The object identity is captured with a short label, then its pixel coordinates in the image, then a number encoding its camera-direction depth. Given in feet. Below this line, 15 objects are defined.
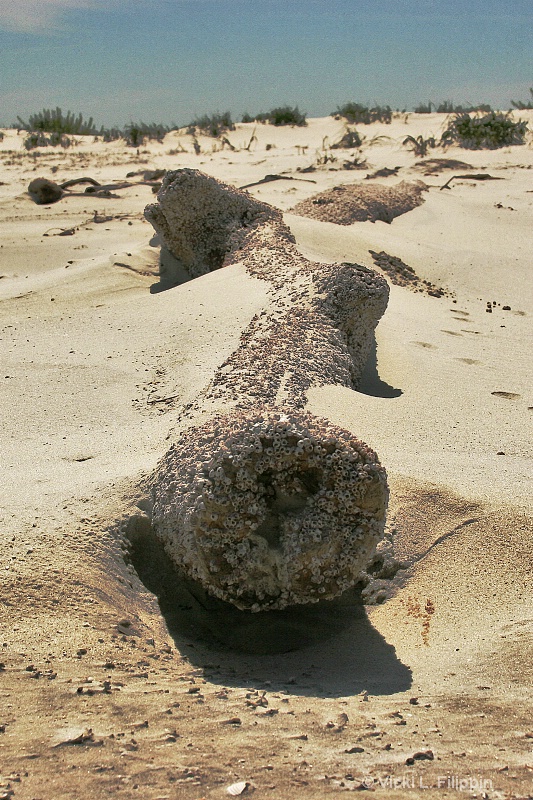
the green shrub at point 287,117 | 53.62
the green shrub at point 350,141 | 43.47
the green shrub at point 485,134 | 40.91
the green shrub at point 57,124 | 52.65
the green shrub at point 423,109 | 55.77
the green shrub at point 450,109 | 53.34
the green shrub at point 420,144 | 39.29
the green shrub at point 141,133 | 46.73
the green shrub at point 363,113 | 52.11
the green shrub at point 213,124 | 50.75
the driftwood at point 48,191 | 28.02
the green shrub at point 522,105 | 52.70
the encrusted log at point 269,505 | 8.14
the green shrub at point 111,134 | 48.65
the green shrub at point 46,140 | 44.32
